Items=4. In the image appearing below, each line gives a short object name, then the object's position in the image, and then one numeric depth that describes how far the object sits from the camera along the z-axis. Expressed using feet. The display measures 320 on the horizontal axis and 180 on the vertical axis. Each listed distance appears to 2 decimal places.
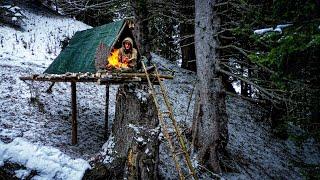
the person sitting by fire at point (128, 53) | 26.20
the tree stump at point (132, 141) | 22.02
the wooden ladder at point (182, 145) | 16.75
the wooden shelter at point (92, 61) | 22.74
